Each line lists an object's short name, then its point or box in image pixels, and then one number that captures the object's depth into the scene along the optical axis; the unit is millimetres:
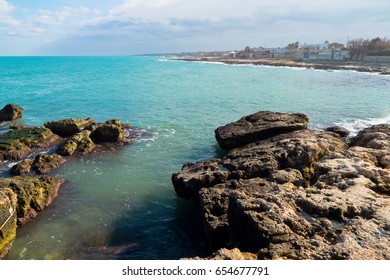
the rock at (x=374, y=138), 18122
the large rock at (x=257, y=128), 24939
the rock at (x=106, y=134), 29359
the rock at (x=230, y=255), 8367
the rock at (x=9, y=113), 38531
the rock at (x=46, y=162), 22875
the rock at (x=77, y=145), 26078
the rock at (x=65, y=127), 30422
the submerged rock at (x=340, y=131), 28141
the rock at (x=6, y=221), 13819
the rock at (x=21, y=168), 22078
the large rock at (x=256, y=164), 16891
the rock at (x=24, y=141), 25312
